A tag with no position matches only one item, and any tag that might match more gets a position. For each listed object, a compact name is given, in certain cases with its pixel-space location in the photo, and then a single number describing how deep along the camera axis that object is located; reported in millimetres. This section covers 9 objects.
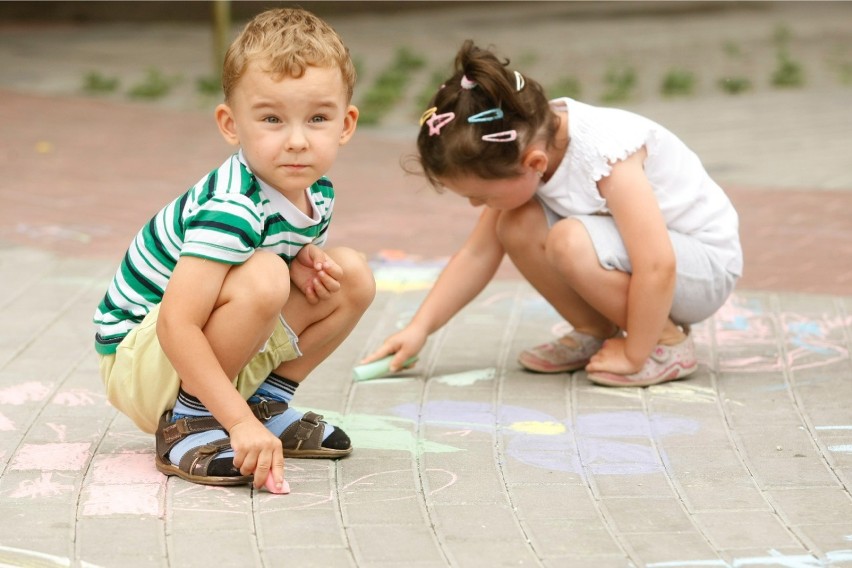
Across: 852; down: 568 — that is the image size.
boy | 5262
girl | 6516
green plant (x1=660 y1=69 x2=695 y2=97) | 16922
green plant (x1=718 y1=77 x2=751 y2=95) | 17000
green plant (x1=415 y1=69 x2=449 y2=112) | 16062
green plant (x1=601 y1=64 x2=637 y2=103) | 16437
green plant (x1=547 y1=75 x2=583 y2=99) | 16500
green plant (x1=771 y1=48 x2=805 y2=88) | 17375
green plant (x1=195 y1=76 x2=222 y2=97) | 16859
